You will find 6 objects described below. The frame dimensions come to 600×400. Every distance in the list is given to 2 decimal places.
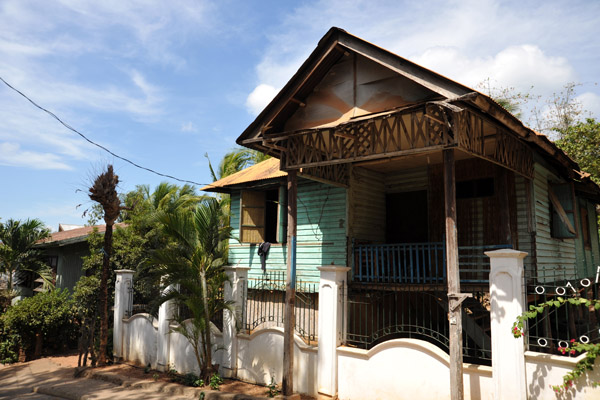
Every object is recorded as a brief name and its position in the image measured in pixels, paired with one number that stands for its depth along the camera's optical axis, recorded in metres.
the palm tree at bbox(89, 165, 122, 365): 10.94
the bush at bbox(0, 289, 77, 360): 12.55
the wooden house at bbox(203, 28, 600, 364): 7.02
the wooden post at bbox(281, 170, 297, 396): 7.68
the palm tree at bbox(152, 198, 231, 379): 8.69
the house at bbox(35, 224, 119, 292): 17.73
